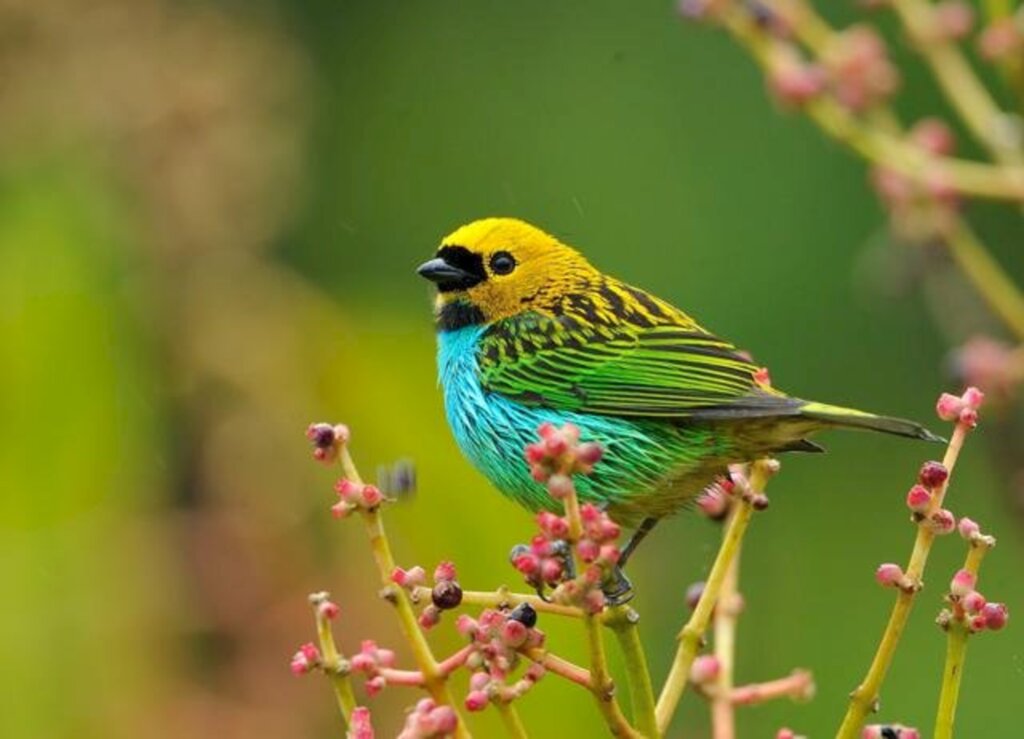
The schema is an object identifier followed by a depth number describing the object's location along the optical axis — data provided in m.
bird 6.71
